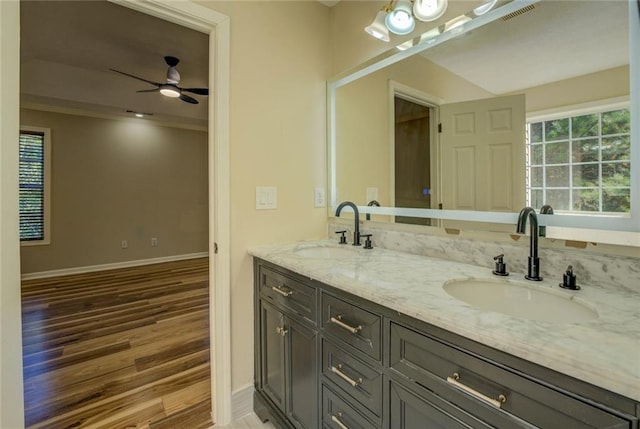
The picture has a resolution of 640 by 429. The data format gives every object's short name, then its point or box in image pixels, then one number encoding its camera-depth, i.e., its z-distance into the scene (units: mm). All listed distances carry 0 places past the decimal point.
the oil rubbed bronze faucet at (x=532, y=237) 990
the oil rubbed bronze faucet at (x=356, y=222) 1652
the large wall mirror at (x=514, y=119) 922
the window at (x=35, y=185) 4082
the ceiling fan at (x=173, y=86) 3116
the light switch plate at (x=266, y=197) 1663
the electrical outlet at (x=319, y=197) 1929
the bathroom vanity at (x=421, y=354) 534
